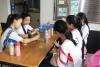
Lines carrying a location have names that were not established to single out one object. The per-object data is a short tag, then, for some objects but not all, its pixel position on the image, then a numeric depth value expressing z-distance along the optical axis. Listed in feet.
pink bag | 5.30
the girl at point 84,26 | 8.36
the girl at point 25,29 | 8.63
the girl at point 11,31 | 6.71
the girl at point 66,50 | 5.74
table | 5.68
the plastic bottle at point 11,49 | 6.13
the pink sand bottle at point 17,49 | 6.14
